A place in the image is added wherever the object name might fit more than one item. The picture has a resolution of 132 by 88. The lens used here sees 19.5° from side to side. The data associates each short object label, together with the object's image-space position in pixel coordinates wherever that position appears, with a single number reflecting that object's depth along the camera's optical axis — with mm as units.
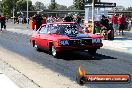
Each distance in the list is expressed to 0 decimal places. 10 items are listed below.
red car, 14711
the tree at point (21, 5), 130250
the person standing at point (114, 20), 33125
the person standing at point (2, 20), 40594
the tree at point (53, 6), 147250
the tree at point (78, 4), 101094
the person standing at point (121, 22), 30344
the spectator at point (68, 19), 32597
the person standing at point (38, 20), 31898
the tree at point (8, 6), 116375
